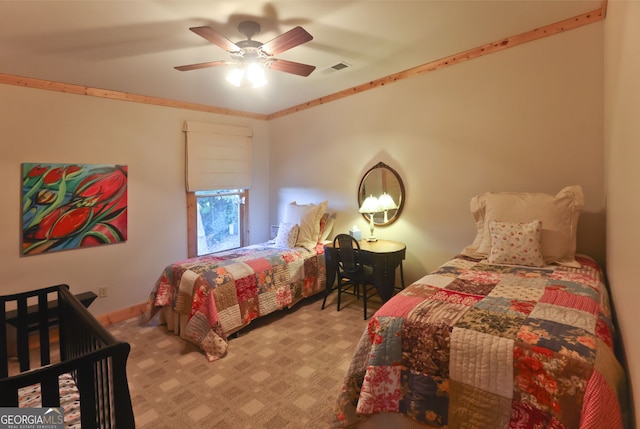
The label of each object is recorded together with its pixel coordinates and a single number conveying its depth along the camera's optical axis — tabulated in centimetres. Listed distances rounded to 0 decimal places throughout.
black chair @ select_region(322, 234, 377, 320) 339
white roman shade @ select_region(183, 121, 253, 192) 415
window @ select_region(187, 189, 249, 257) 426
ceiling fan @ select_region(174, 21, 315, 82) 204
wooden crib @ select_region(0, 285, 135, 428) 100
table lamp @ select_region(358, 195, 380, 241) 369
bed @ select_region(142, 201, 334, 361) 283
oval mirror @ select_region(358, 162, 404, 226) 368
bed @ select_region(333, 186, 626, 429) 124
